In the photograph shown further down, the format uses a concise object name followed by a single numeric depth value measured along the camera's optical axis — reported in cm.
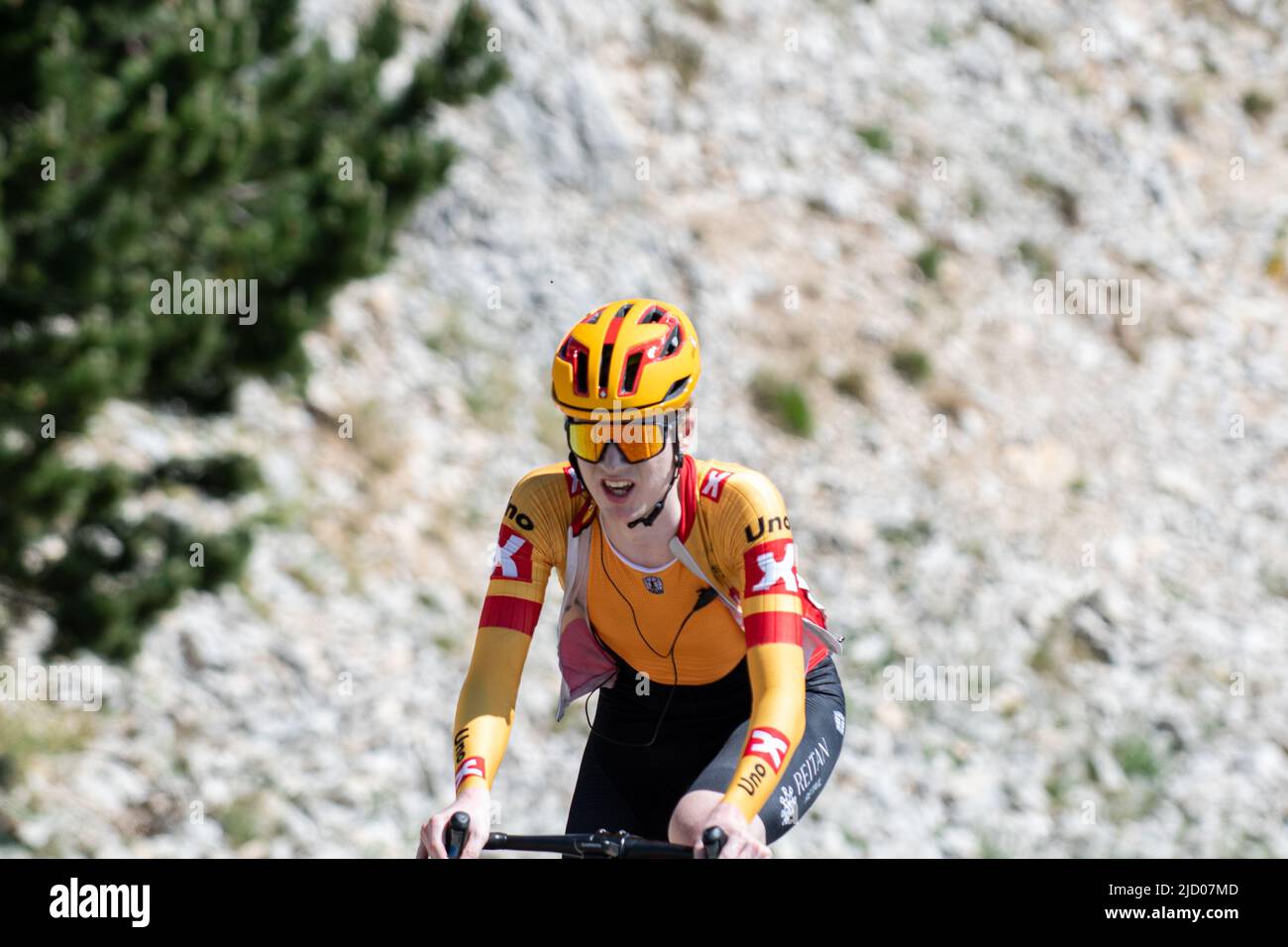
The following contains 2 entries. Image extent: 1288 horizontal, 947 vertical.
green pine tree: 1787
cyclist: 834
